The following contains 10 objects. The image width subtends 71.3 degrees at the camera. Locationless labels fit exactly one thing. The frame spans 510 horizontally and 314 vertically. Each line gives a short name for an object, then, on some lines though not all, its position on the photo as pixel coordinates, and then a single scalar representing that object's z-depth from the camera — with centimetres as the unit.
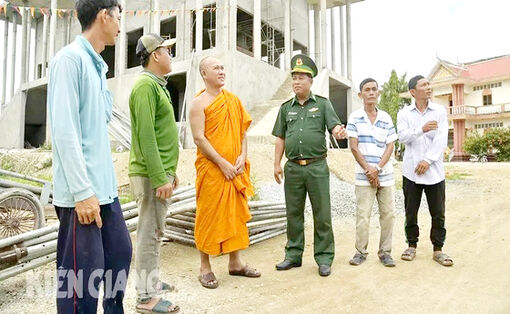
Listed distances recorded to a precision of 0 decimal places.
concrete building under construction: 1233
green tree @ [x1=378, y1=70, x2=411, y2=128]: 2578
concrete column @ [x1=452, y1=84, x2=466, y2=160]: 2688
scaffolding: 1634
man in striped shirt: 365
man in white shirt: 364
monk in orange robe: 306
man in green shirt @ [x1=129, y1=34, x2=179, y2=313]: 246
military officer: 347
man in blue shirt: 161
